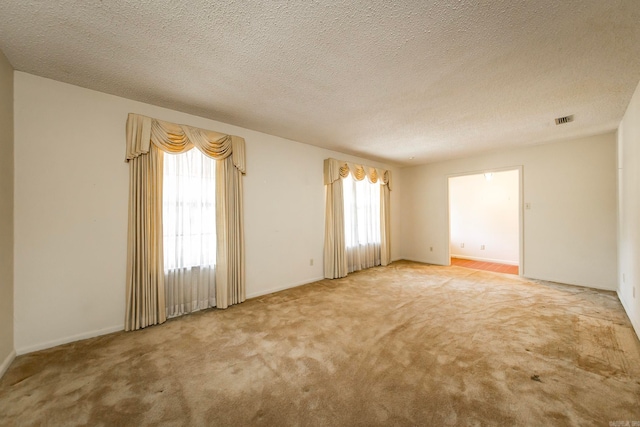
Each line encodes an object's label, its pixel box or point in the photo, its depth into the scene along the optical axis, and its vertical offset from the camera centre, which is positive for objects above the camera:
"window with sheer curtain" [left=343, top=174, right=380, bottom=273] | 5.09 -0.23
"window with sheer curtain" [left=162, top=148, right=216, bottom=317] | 2.91 -0.21
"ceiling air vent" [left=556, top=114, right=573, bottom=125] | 3.19 +1.20
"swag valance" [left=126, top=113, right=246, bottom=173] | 2.63 +0.89
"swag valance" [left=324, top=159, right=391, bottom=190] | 4.64 +0.85
